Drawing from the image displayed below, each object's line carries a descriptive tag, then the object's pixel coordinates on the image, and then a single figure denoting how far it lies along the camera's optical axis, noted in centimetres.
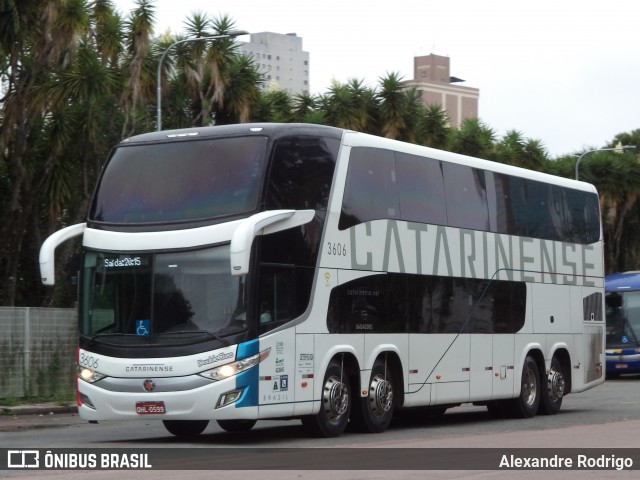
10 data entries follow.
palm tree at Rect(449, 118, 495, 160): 4725
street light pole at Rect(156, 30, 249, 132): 2984
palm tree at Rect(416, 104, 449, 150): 4475
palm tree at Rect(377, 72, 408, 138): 4266
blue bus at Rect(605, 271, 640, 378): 3822
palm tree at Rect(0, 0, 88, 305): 2911
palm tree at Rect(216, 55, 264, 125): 3862
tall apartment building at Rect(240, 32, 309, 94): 17488
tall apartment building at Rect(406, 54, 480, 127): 17638
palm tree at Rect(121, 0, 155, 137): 3456
